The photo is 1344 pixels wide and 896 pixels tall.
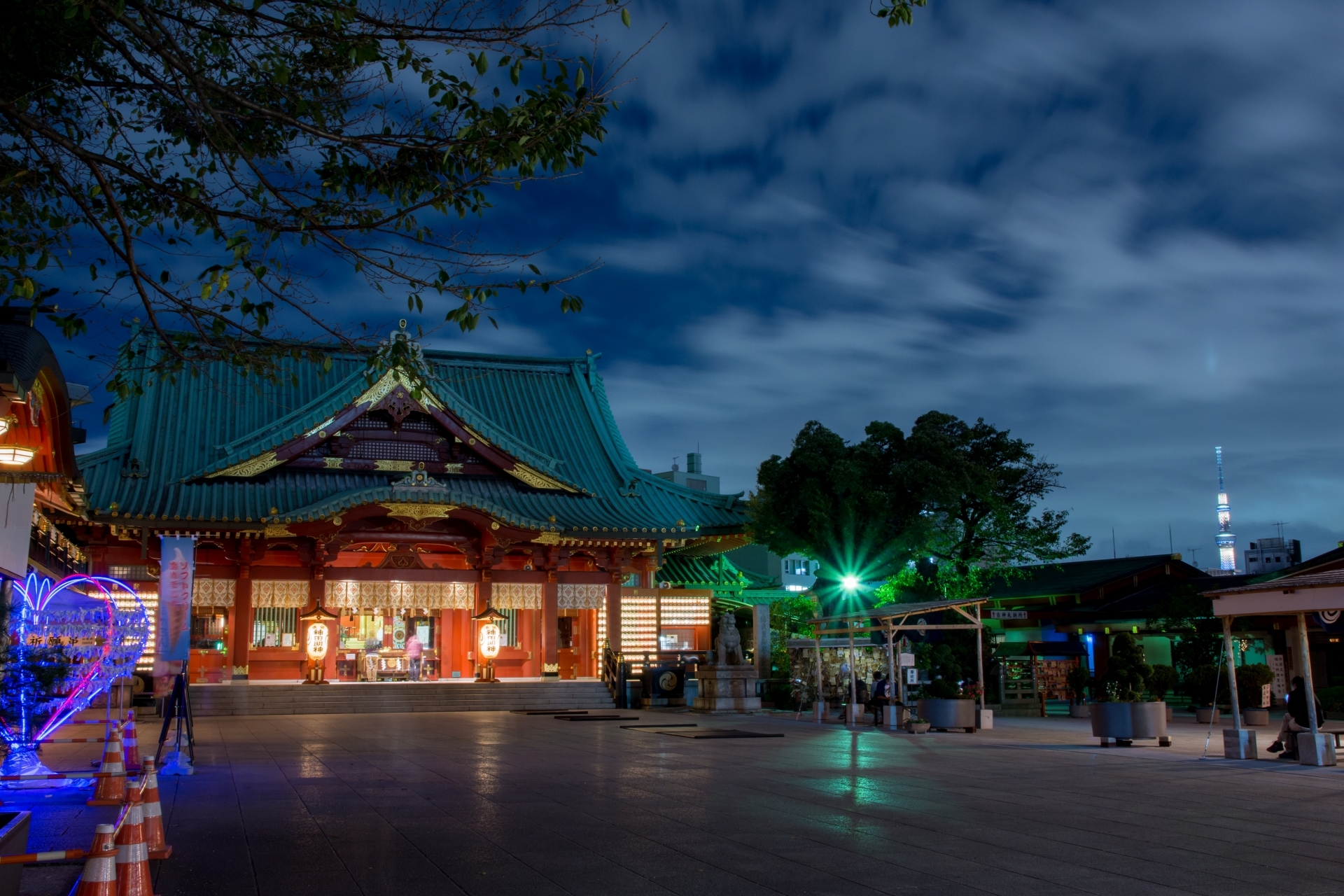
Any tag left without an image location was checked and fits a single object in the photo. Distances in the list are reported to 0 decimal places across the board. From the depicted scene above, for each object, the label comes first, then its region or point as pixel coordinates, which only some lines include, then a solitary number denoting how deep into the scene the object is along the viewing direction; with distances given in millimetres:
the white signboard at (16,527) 13930
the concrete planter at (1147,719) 18234
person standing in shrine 31391
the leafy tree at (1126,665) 22812
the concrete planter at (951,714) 20938
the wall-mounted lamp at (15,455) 10641
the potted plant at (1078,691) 27062
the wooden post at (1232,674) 15960
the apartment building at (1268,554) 70250
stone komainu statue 27609
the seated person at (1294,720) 15812
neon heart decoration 11797
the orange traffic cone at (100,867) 5293
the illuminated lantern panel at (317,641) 28984
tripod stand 13734
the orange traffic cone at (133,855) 6051
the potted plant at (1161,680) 24953
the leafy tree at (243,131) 8039
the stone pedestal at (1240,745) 16062
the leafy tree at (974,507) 27812
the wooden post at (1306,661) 15198
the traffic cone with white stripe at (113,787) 10922
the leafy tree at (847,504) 27953
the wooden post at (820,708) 24188
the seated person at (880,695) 22516
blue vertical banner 19250
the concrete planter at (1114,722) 18250
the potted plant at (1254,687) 24344
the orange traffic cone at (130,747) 13859
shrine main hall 28672
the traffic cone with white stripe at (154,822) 7234
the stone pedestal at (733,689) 27500
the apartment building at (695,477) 69375
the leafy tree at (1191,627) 28344
